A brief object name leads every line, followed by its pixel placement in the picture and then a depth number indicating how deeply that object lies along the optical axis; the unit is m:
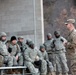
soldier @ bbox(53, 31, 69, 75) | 10.95
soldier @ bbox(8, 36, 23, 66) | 10.35
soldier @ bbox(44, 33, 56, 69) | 11.10
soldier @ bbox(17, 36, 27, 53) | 10.40
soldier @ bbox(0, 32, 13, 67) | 9.20
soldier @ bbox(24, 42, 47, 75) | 9.68
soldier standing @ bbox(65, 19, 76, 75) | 9.41
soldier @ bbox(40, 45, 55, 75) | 10.55
